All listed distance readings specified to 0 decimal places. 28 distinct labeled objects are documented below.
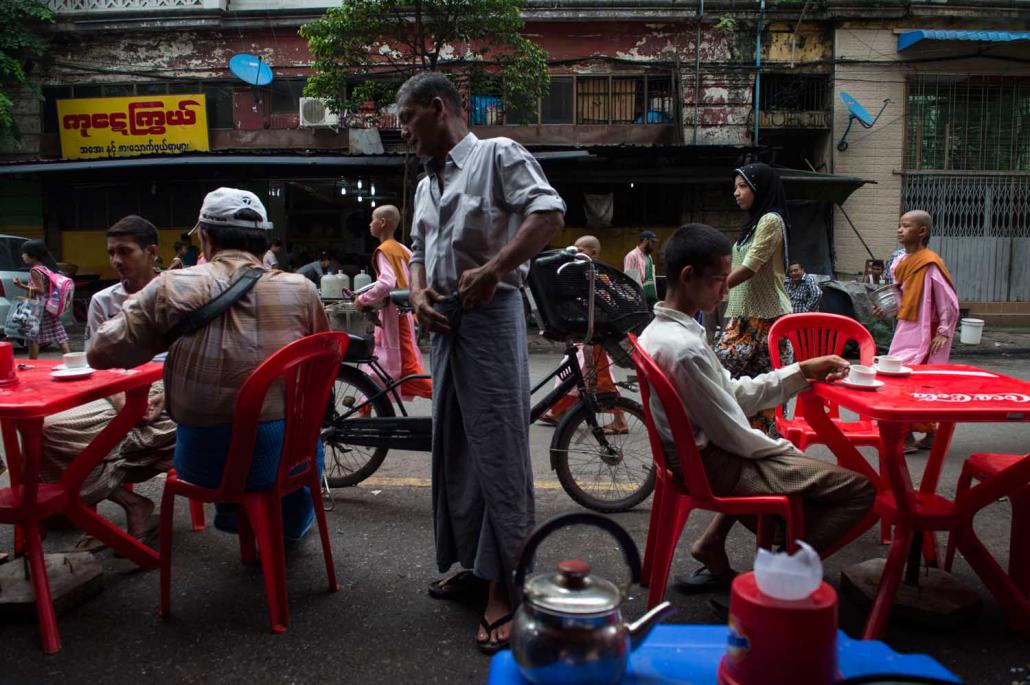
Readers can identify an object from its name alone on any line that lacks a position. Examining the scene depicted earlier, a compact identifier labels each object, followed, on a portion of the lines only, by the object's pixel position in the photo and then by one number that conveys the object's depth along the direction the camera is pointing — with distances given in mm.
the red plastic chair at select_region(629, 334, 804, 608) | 2262
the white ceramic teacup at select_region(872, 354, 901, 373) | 2848
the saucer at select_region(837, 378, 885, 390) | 2574
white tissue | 954
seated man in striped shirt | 2438
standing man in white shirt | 2408
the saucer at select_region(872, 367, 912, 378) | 2846
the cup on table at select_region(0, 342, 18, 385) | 2670
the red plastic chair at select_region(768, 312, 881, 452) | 3322
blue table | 1083
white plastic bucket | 9984
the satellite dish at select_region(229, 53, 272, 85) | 14078
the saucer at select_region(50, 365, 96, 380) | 2732
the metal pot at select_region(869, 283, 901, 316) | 4898
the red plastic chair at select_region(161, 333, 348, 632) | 2391
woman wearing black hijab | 4082
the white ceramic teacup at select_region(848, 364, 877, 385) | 2586
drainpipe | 13989
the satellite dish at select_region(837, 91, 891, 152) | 13445
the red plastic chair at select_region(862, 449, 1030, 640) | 2361
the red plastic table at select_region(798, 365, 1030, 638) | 2277
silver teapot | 1000
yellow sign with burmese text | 14844
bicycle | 3766
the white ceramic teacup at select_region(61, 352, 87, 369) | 2836
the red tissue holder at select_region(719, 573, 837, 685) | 937
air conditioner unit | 14438
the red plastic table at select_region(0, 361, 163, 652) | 2411
